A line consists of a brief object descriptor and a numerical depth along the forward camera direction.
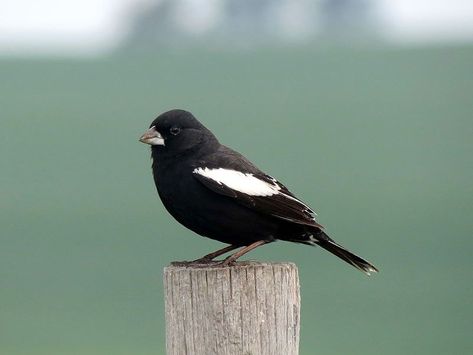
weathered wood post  9.26
